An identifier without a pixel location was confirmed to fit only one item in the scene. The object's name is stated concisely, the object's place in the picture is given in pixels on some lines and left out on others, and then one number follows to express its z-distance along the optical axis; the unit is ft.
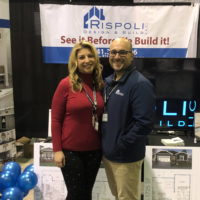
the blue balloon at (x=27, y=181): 7.16
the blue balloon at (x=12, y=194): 6.73
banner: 10.03
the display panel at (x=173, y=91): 8.54
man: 5.02
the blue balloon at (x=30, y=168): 7.56
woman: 5.31
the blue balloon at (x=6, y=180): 7.23
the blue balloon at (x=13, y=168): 7.59
